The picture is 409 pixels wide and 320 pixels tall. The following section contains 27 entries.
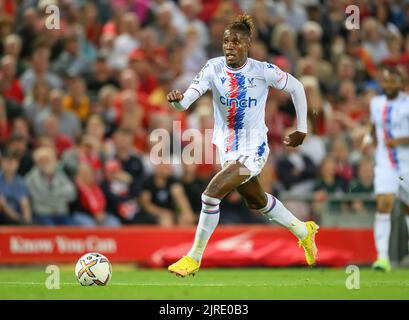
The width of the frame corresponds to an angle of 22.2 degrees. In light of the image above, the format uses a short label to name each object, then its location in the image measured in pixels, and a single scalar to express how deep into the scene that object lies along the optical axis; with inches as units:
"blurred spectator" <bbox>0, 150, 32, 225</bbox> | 655.8
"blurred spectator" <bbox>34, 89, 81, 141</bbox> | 713.0
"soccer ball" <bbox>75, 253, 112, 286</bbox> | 449.4
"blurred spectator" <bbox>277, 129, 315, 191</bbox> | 740.6
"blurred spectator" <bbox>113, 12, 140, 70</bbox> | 798.5
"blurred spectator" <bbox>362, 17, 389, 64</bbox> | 866.1
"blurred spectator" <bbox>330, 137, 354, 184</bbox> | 734.5
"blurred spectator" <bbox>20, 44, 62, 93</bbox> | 732.7
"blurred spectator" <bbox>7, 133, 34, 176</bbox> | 677.3
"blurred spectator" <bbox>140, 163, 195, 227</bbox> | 696.4
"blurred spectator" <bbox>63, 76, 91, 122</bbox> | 738.8
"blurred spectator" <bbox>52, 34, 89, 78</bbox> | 760.3
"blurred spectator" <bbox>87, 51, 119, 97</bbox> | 770.2
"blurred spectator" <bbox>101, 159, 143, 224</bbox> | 691.4
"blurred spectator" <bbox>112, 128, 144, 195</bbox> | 711.1
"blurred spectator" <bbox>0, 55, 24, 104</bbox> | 719.1
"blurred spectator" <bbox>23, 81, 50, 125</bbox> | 716.7
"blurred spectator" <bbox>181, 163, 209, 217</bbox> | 706.2
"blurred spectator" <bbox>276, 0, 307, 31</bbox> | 880.3
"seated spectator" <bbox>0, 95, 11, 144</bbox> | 695.7
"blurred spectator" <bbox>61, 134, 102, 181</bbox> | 698.2
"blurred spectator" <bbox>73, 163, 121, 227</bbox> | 683.4
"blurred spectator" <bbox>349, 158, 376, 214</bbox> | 714.8
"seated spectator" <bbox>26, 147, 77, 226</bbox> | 671.1
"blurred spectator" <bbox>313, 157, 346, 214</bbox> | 716.0
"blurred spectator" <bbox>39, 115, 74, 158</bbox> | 701.9
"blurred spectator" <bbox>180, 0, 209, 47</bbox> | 836.6
